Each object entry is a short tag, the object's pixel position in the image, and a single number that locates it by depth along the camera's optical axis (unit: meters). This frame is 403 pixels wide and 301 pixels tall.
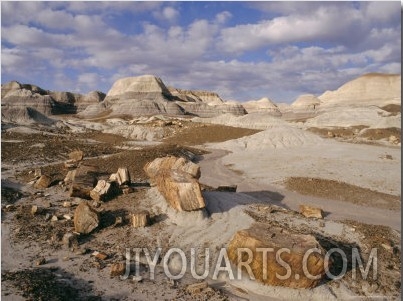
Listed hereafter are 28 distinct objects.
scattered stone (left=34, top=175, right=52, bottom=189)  13.36
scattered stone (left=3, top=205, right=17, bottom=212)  11.01
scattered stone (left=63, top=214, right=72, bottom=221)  10.54
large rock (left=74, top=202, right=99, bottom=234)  9.64
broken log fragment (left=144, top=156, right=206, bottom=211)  10.08
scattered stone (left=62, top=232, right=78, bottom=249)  9.02
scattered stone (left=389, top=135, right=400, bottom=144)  31.83
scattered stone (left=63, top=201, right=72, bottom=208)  11.37
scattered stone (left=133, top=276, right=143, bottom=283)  7.75
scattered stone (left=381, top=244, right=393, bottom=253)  9.90
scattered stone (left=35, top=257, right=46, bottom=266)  8.15
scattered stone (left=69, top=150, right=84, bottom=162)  18.92
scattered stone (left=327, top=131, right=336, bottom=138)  36.92
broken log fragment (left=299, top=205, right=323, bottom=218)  12.50
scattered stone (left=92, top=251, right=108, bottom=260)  8.53
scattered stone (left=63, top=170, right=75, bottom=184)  13.34
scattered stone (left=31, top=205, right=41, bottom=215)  10.76
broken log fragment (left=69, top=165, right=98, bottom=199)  11.94
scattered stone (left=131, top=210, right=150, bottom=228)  10.07
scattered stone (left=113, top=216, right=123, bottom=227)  10.06
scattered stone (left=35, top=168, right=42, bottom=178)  14.68
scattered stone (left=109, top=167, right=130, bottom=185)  12.70
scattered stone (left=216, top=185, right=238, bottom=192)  14.43
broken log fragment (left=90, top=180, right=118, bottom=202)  11.60
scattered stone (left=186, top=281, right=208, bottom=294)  7.46
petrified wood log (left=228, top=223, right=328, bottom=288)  7.88
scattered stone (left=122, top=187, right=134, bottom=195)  12.24
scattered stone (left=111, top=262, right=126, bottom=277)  7.84
